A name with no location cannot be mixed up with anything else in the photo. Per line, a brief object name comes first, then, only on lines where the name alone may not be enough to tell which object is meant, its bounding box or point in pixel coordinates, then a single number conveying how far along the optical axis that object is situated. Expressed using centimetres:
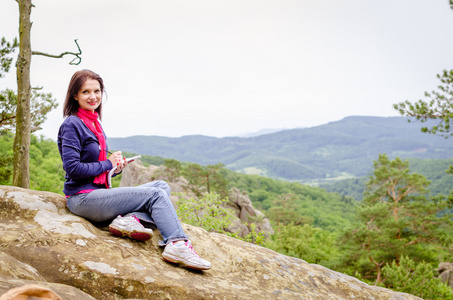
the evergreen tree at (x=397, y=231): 2345
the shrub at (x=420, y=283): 1491
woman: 357
